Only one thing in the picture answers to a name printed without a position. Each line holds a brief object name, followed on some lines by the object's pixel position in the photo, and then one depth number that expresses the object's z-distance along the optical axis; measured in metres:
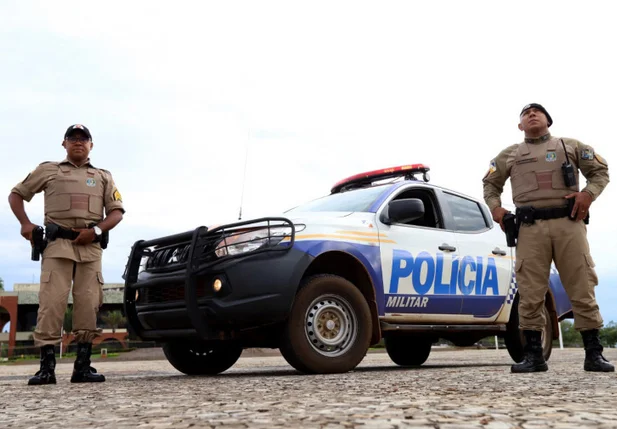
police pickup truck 5.00
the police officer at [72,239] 5.14
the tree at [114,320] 43.03
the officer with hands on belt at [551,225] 5.08
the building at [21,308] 43.76
